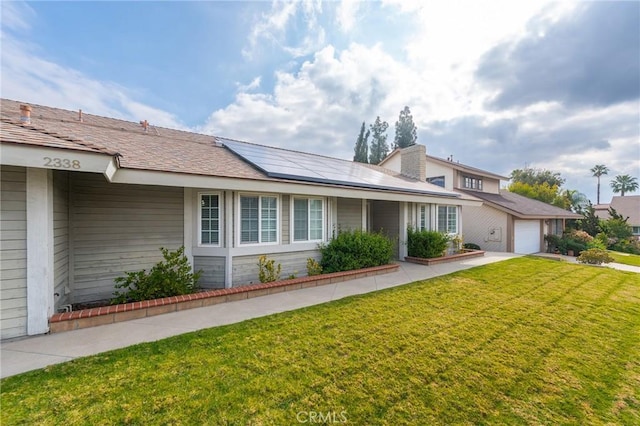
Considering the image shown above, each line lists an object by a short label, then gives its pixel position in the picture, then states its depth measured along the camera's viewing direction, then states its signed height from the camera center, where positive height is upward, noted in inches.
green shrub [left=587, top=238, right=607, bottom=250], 697.6 -86.4
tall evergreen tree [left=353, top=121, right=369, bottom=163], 1608.0 +402.0
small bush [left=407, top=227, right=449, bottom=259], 437.7 -51.4
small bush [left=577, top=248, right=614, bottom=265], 527.8 -90.6
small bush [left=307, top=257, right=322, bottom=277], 314.6 -65.3
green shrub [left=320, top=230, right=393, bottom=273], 327.9 -49.2
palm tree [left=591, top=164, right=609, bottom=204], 2662.4 +430.4
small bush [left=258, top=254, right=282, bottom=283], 278.1 -60.9
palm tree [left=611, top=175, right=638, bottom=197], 2468.0 +270.1
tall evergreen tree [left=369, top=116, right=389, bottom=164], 1659.7 +454.8
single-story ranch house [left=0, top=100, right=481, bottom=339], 155.3 +6.6
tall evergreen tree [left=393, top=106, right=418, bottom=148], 1578.5 +496.9
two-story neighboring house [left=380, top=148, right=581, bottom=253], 675.4 -1.0
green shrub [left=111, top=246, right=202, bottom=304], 211.5 -58.2
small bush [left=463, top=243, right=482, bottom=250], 657.2 -83.3
